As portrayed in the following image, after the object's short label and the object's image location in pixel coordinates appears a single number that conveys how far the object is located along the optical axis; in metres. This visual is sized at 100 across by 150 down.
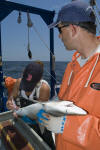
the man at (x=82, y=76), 0.99
